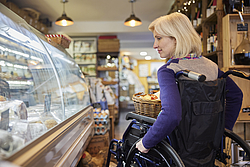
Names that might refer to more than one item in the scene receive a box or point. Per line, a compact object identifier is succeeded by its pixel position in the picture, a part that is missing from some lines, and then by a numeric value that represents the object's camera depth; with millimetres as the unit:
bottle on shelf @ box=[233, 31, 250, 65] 1976
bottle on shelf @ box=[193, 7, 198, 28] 3354
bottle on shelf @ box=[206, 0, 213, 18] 2565
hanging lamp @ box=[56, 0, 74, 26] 4344
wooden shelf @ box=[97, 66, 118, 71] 6459
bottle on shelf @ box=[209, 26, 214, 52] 2473
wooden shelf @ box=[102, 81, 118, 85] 6523
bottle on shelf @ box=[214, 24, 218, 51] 2345
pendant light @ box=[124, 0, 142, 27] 4424
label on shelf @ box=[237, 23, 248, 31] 2084
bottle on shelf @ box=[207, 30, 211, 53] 2594
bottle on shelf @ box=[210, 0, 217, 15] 2456
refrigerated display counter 852
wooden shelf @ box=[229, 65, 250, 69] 2016
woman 984
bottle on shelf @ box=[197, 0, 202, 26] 3027
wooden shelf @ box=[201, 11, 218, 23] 2364
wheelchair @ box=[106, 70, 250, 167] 1043
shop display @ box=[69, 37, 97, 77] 6578
